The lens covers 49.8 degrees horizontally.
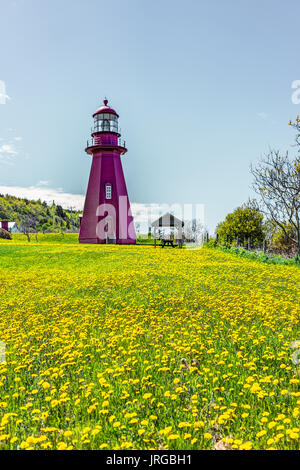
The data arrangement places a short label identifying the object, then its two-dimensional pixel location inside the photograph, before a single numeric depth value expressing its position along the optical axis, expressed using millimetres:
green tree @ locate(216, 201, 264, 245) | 42125
